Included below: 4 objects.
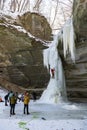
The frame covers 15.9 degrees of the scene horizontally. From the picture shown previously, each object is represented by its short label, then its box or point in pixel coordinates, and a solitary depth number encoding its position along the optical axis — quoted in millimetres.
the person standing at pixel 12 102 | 16188
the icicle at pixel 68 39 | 20688
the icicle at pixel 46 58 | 26225
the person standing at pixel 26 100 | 16566
